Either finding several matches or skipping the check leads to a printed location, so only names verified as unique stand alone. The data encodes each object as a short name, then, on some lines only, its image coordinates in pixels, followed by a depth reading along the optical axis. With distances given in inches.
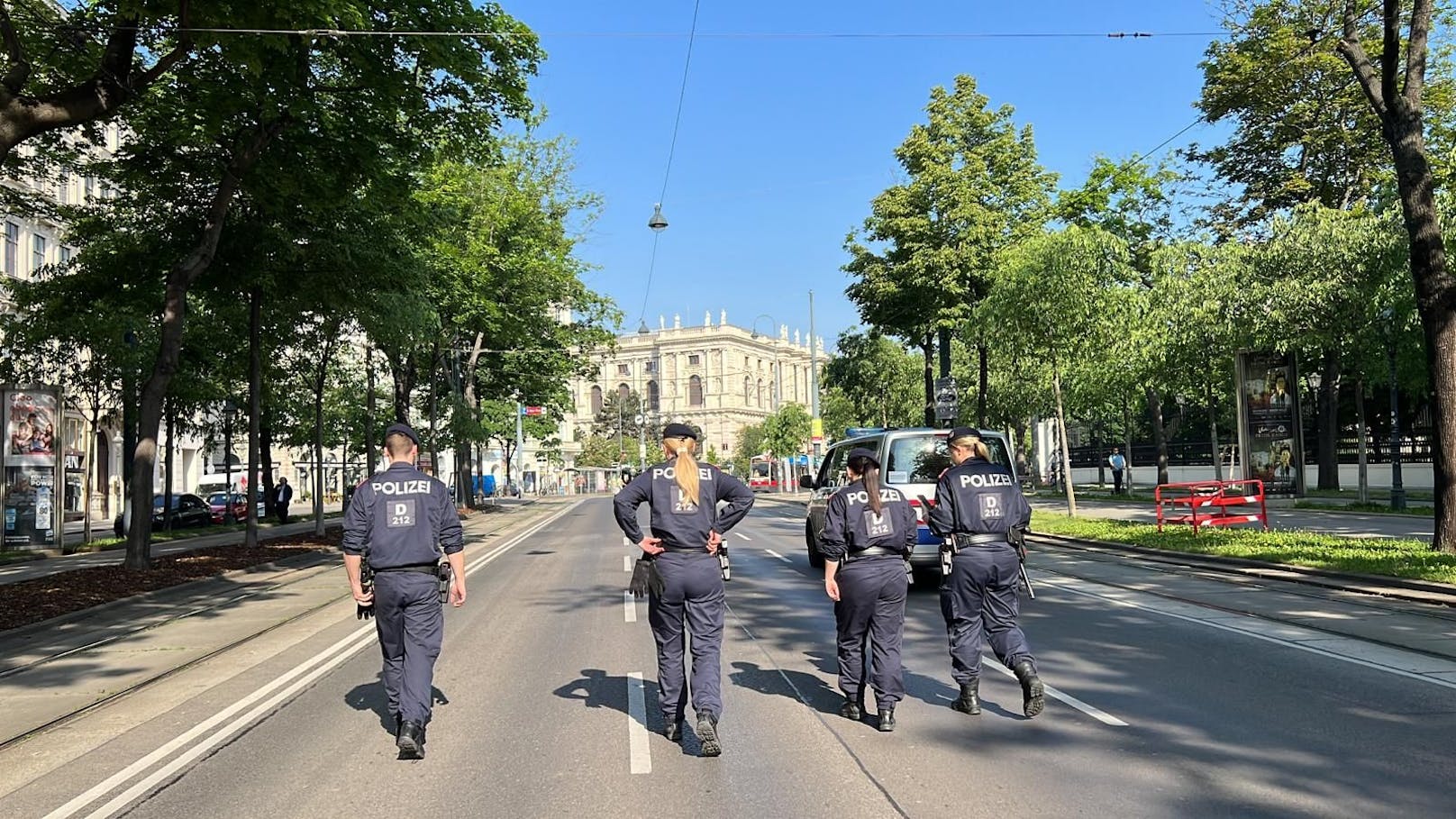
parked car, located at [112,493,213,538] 1443.2
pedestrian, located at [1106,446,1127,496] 1613.9
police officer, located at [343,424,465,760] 236.7
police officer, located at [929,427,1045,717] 263.0
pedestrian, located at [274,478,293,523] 1492.4
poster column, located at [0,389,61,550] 898.7
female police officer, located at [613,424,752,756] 234.2
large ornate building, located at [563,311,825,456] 5413.4
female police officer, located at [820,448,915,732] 249.9
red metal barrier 735.7
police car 507.8
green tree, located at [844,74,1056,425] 1182.3
